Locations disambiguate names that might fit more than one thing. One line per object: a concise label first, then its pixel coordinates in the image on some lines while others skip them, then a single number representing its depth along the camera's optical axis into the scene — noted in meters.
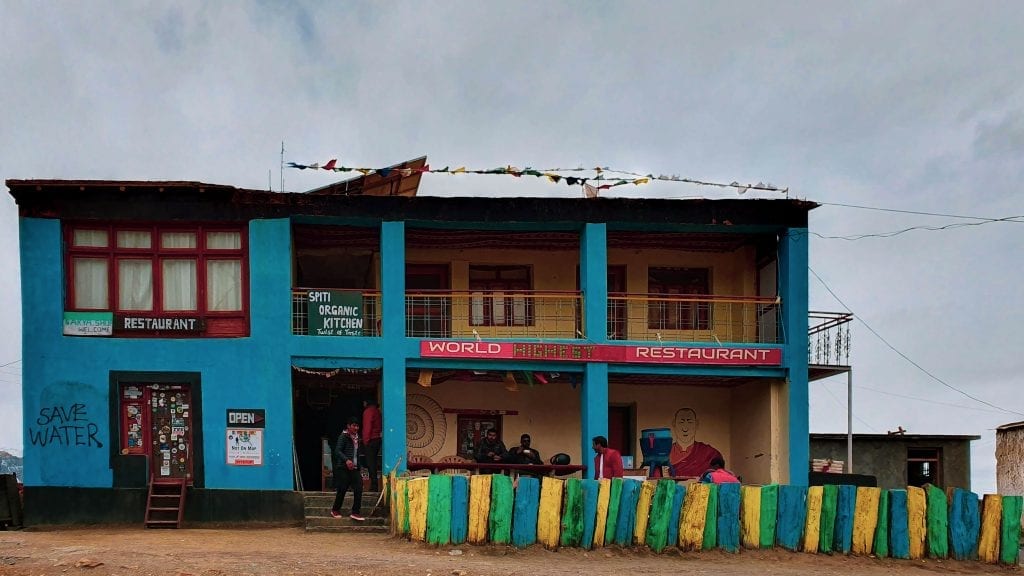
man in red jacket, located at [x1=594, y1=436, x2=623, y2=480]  17.12
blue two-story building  19.66
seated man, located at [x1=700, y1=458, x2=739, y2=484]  15.95
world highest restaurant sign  20.77
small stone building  24.94
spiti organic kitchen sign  20.64
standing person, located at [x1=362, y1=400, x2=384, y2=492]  19.94
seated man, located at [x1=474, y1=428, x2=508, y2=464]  21.53
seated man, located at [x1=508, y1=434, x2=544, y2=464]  21.80
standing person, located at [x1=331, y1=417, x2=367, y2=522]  17.94
